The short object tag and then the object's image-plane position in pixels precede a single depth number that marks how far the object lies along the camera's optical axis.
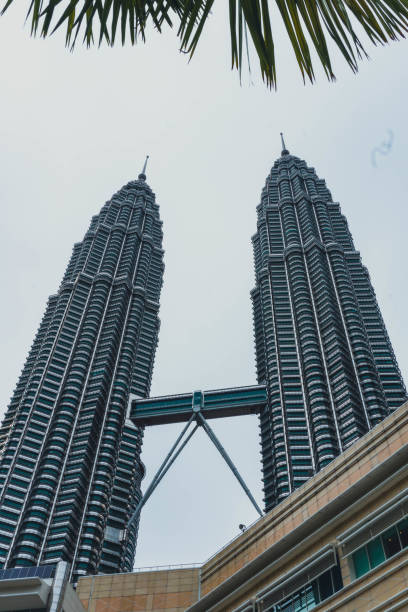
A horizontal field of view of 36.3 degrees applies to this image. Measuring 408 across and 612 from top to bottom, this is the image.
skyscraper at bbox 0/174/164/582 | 102.06
